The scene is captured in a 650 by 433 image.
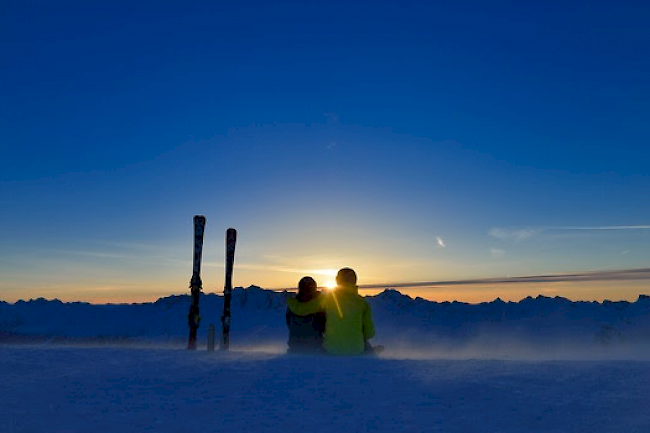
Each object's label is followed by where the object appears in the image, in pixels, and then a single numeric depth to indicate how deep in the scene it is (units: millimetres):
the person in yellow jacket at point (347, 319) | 9938
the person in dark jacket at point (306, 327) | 11258
